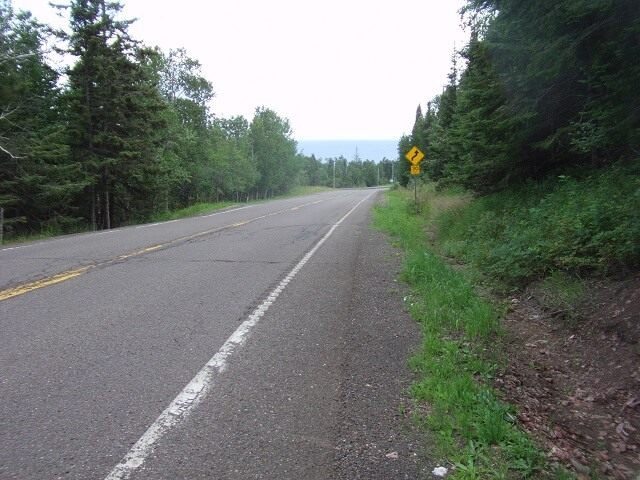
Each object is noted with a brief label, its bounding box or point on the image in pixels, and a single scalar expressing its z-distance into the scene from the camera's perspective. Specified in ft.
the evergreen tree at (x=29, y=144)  54.08
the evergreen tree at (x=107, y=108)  64.90
